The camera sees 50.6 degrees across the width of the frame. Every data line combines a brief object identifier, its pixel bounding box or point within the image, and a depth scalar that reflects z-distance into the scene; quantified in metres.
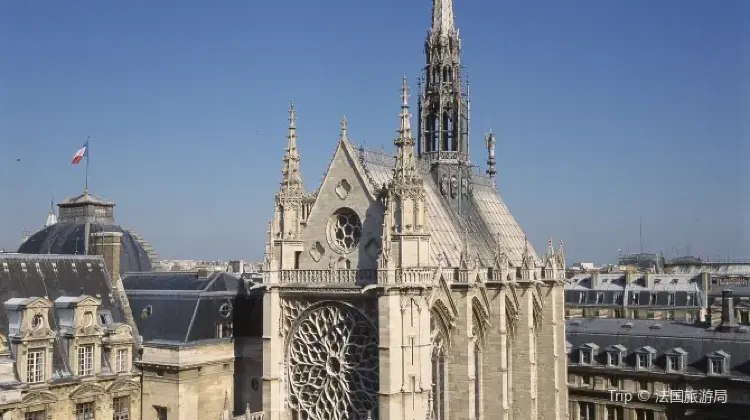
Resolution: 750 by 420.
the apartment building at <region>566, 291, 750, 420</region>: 54.69
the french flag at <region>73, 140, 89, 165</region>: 57.38
